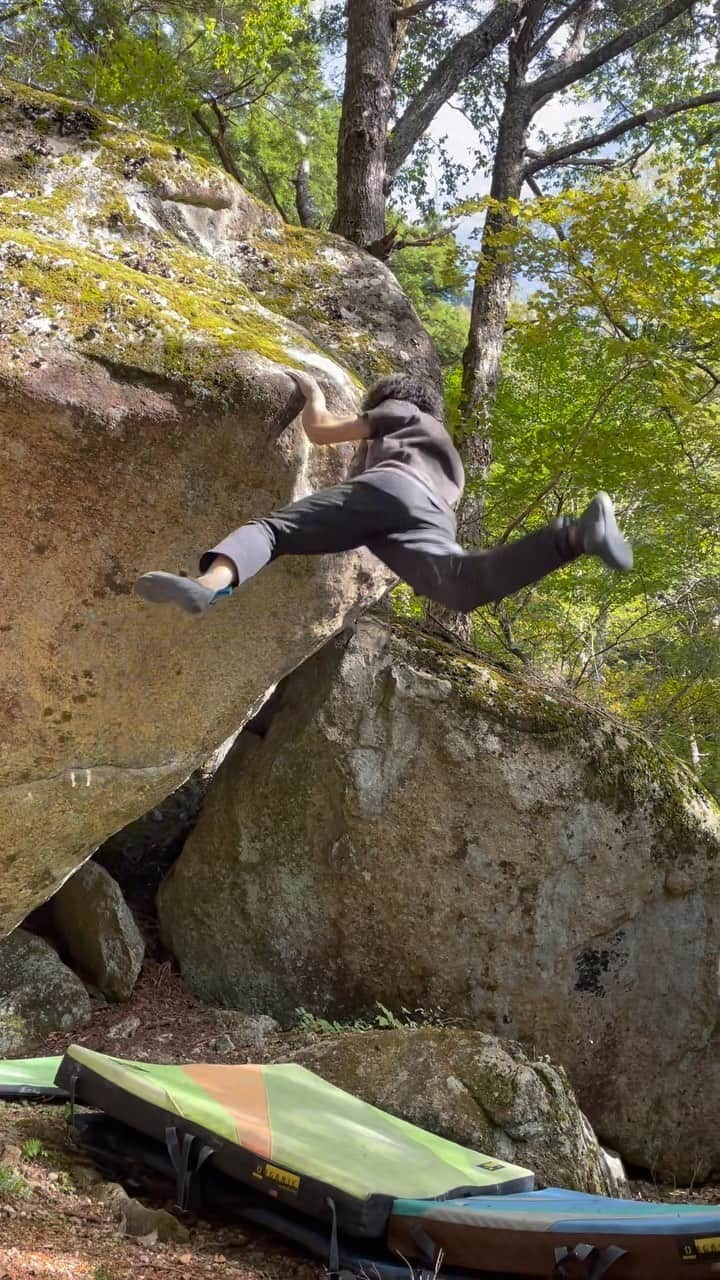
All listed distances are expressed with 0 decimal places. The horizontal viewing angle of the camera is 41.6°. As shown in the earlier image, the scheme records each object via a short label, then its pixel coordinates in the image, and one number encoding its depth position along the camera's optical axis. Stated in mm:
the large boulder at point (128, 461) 4023
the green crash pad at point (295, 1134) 4148
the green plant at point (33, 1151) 4566
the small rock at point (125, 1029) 6632
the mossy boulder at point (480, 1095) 5254
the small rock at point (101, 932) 7070
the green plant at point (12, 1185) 4096
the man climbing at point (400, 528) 3242
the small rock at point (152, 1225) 4086
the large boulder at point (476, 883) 7012
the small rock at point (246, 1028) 6582
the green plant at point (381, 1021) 6777
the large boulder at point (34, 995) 6492
